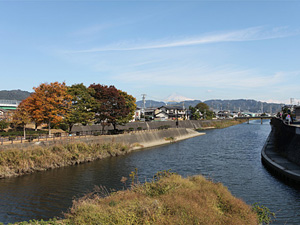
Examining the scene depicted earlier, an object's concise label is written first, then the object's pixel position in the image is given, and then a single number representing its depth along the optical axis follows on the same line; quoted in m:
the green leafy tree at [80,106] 44.94
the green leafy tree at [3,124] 46.22
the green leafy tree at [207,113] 159.38
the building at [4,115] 44.31
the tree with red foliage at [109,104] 51.62
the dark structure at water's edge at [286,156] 26.38
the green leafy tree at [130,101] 63.84
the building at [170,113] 135.75
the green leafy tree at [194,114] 142.75
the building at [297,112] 72.69
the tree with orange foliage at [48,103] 40.16
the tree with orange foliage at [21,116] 38.31
